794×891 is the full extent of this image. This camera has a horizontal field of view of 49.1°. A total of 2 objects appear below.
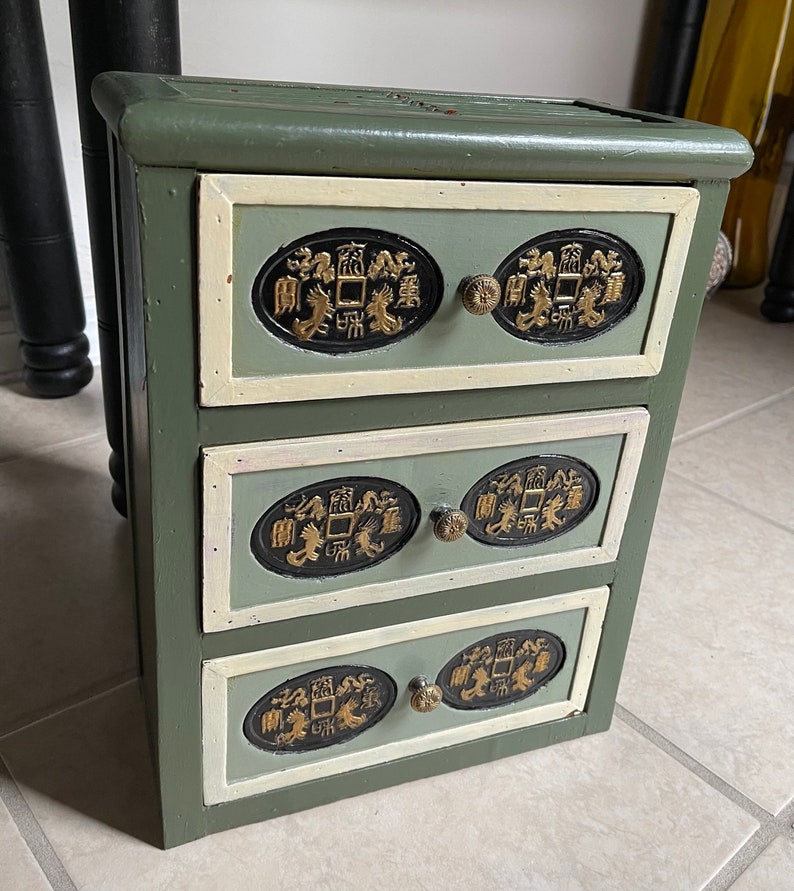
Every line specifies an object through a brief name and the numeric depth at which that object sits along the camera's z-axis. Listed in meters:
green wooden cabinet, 0.52
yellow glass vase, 1.90
